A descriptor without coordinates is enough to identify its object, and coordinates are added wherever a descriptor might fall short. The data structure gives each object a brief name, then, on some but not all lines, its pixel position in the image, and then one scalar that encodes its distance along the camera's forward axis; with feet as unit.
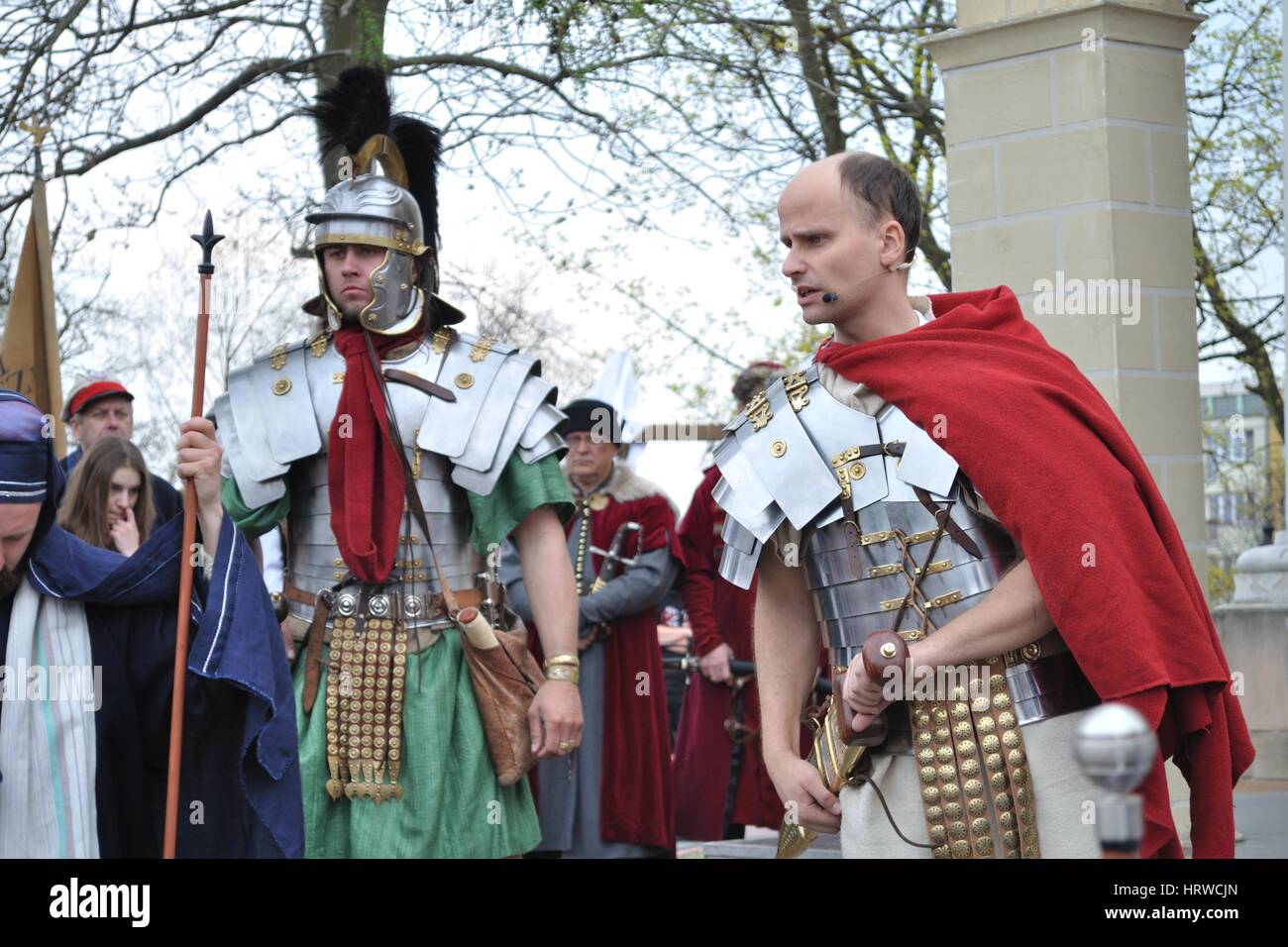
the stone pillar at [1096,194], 21.66
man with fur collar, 24.71
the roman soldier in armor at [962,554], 10.39
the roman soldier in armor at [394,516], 15.66
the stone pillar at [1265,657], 30.60
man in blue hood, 11.68
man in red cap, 24.54
